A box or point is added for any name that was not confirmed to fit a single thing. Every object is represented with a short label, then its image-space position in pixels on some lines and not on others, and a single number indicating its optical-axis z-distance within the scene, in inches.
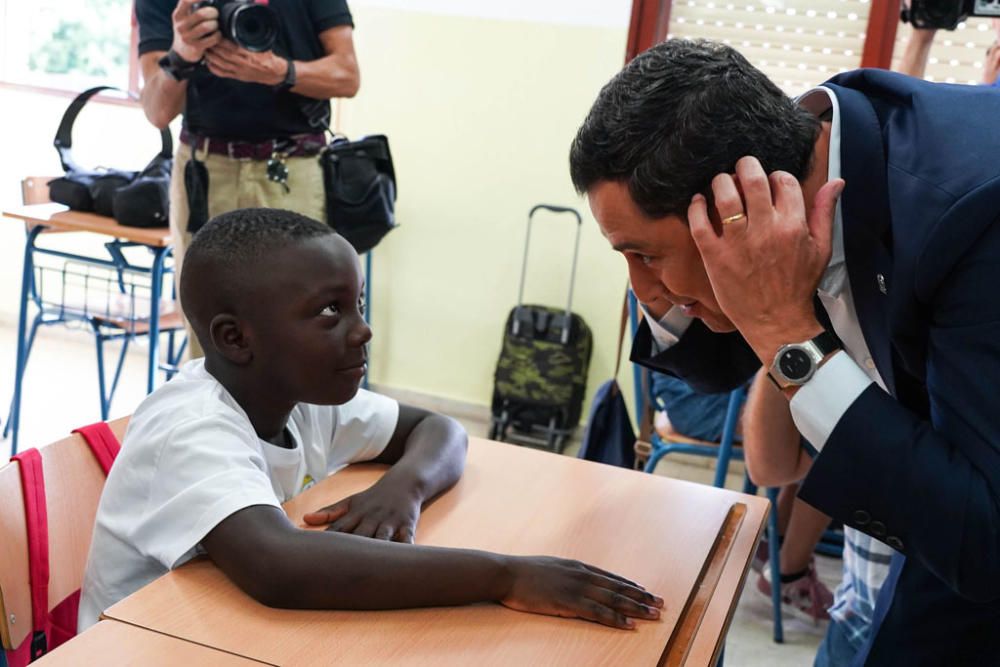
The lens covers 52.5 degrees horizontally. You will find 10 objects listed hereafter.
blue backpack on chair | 98.3
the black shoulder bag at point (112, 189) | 122.5
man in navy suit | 35.4
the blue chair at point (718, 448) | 94.2
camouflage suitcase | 150.7
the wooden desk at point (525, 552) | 36.5
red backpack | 44.6
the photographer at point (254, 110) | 93.1
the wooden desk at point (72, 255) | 118.5
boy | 39.3
